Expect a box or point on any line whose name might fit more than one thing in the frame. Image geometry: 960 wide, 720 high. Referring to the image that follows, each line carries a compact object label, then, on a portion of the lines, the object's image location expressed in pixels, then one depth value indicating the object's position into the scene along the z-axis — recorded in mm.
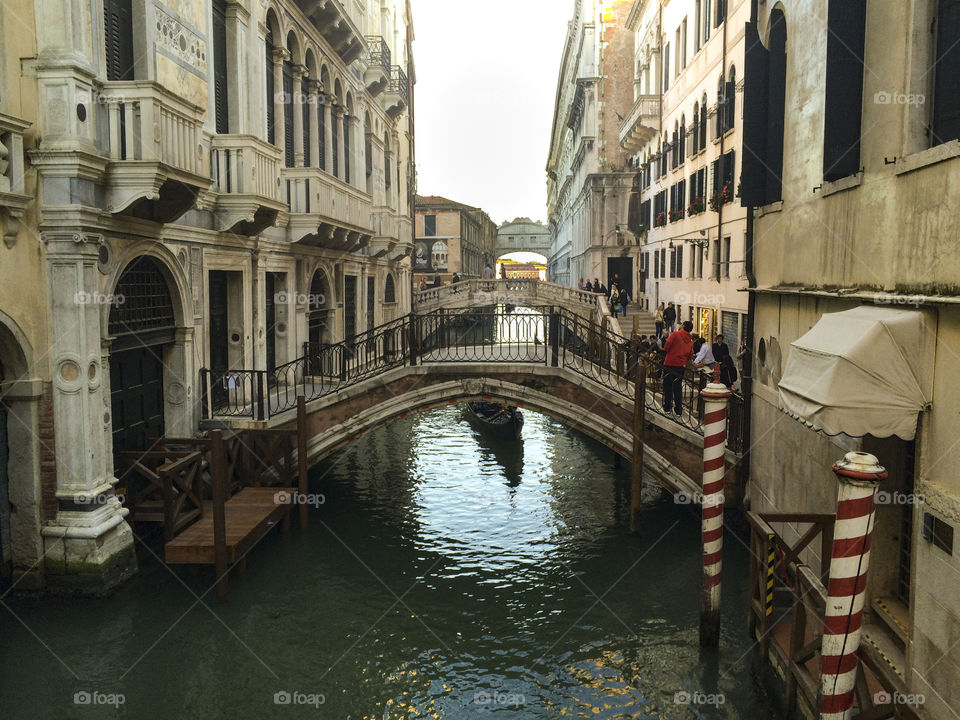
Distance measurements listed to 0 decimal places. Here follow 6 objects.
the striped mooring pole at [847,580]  4199
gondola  18469
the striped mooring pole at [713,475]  7355
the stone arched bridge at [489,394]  11344
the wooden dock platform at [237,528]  8633
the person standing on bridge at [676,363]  11516
